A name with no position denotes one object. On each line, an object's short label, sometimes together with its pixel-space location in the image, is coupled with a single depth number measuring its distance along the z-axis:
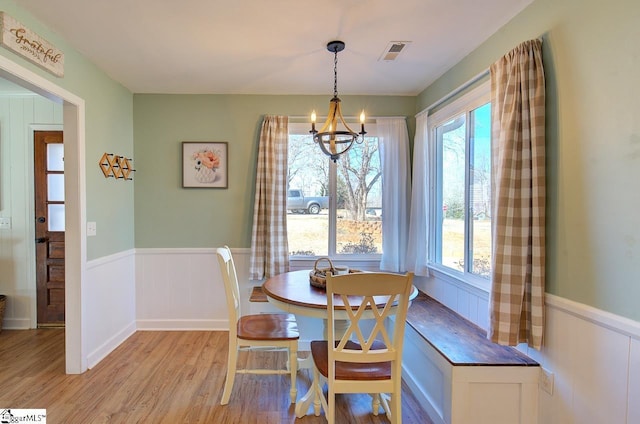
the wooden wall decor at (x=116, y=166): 2.81
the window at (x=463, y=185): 2.35
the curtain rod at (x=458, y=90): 2.26
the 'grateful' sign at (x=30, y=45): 1.82
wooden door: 3.34
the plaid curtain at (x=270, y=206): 3.19
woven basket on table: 2.20
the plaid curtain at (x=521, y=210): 1.69
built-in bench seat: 1.74
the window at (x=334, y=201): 3.43
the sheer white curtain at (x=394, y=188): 3.29
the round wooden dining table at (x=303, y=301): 1.88
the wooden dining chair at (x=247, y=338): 2.10
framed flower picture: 3.36
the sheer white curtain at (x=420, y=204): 3.10
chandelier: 2.03
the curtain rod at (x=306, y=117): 3.34
